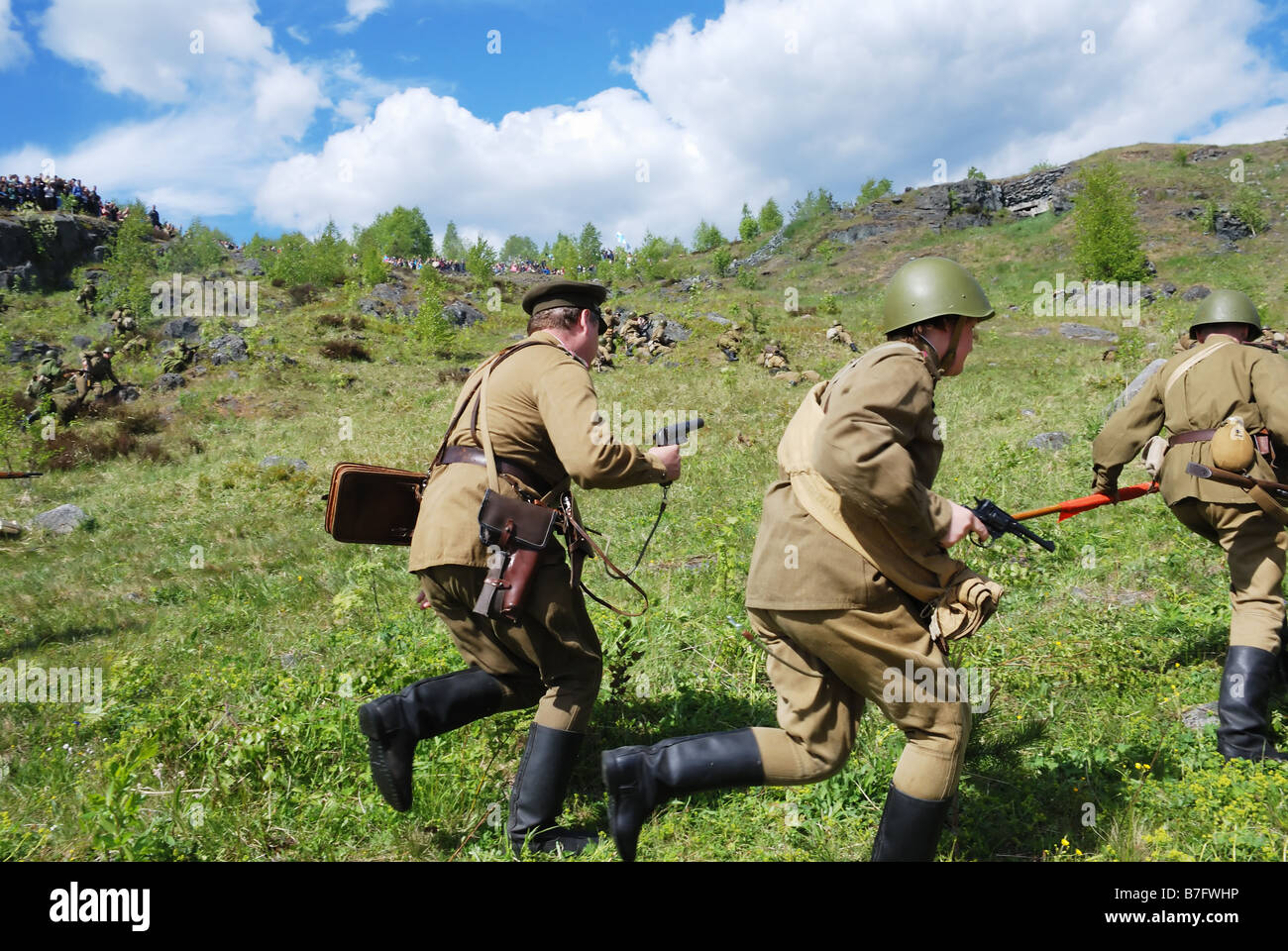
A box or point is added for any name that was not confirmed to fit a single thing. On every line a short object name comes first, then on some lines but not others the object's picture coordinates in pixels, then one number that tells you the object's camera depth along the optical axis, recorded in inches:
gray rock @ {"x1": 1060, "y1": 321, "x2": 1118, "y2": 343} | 1025.5
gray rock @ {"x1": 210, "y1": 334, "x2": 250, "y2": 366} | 1016.9
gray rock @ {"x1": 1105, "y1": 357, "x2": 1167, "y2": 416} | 466.9
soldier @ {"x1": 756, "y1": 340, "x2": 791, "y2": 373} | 857.5
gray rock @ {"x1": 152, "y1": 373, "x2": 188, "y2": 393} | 936.3
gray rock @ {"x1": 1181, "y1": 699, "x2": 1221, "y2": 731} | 158.2
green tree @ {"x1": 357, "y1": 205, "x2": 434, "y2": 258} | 3179.1
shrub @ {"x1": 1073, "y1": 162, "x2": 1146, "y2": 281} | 1300.4
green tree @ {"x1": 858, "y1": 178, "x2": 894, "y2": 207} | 3376.0
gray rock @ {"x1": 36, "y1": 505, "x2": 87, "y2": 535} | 441.1
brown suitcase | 134.6
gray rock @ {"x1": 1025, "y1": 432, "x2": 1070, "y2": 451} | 428.1
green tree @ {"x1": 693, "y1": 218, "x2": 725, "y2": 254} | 3737.7
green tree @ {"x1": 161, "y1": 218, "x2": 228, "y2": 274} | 1828.6
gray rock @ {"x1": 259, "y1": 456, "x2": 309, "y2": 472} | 568.1
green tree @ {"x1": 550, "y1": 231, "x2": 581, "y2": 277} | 2957.7
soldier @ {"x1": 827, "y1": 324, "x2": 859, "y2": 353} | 983.0
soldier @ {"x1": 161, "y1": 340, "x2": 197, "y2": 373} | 992.2
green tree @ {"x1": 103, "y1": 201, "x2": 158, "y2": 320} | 1374.3
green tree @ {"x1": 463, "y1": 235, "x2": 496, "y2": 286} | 2095.2
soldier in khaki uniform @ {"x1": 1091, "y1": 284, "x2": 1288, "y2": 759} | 145.6
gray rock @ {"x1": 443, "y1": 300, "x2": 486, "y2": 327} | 1605.2
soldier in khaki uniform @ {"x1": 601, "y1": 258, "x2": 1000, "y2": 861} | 93.4
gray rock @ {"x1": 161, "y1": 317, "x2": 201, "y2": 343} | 1177.4
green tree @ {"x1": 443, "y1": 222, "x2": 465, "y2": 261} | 3907.5
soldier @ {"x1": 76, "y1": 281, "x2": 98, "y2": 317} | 1513.3
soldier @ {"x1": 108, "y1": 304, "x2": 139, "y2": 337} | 1198.9
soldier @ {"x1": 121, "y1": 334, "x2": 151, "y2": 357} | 1098.5
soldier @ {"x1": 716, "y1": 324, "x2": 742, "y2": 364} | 915.4
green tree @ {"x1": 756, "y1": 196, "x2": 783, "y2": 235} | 3501.5
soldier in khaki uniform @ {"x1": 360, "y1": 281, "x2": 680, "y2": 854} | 122.2
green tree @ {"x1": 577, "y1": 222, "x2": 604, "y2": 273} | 3289.9
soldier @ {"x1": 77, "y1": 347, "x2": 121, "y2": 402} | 866.9
